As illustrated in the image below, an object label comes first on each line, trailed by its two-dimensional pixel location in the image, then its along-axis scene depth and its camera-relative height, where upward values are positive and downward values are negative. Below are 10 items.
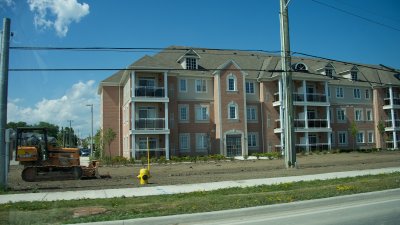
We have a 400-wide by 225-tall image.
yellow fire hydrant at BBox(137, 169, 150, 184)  17.33 -1.64
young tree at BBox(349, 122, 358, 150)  51.72 +0.89
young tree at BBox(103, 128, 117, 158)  41.78 +0.40
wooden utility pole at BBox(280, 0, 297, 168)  24.20 +2.79
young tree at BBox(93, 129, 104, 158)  43.38 -0.59
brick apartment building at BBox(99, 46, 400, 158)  41.03 +3.67
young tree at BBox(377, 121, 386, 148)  54.95 +0.74
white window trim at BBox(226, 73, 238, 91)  44.53 +6.63
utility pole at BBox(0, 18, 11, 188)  15.44 +1.89
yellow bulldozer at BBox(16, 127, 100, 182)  18.95 -0.85
